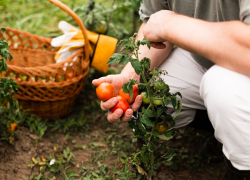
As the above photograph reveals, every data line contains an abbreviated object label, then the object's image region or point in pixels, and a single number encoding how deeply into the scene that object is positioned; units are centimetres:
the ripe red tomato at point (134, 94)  130
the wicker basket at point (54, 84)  188
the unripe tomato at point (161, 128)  133
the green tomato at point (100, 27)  235
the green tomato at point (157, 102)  121
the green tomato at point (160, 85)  115
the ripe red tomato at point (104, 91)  127
